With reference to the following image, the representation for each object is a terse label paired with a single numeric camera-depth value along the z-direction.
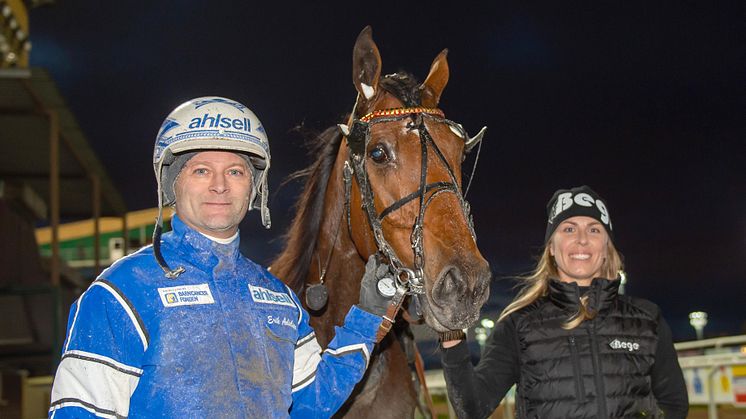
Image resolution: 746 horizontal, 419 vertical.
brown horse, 2.82
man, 1.96
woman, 3.12
